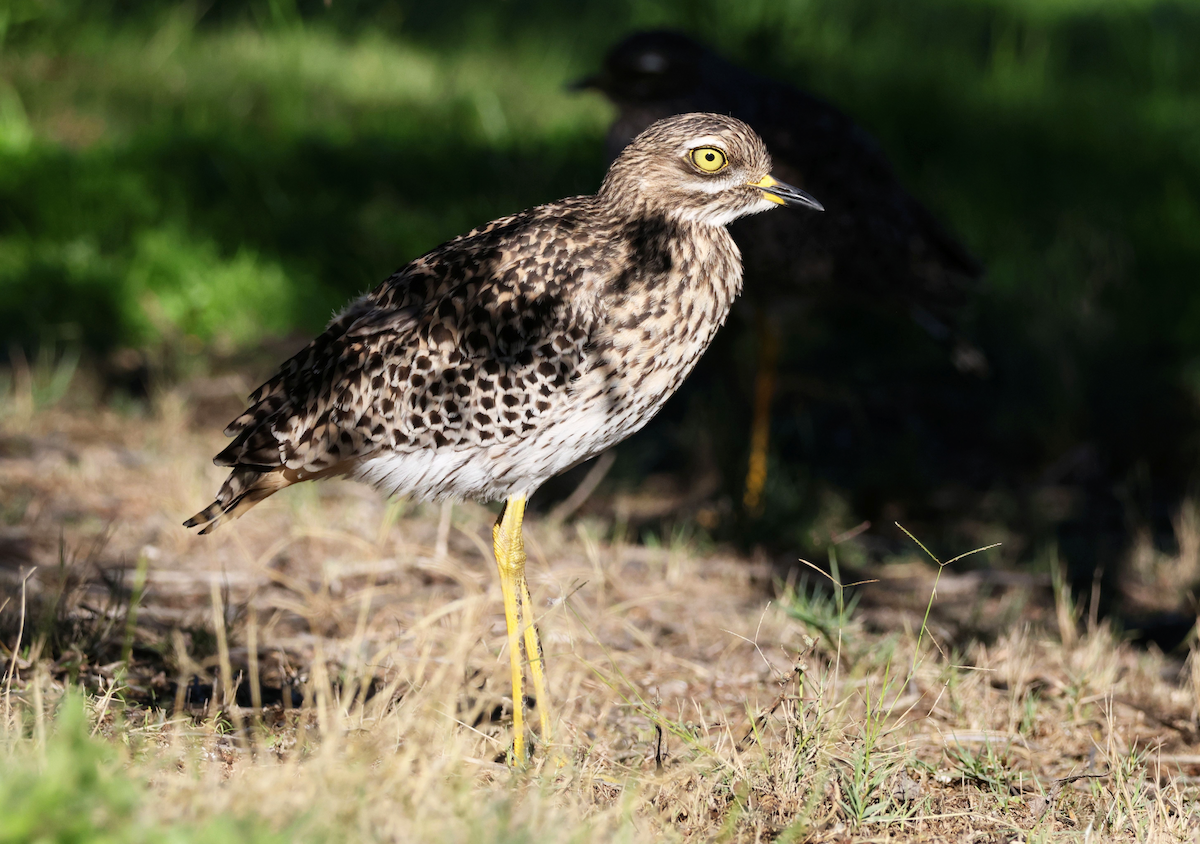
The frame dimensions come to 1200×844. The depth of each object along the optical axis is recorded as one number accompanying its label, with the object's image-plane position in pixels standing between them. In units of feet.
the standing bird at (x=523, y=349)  23.62
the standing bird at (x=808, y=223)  38.58
